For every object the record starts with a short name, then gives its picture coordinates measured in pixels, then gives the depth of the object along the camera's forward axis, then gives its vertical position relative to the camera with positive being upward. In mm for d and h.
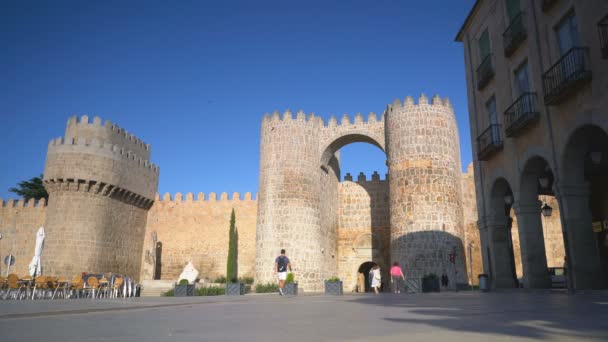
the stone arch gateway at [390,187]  20656 +4282
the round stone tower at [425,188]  20422 +4109
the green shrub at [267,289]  20200 -328
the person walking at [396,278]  17656 +141
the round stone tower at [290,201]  22031 +3756
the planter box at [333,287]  16031 -189
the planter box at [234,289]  15758 -262
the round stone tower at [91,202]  23828 +4148
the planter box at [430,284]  16297 -77
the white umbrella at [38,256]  16777 +837
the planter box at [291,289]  14850 -240
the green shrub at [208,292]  17484 -403
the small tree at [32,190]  39031 +7367
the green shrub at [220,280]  26902 +52
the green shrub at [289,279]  15303 +70
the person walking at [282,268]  13969 +367
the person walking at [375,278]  17250 +127
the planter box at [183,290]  15281 -293
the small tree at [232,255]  26317 +1460
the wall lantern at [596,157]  9125 +2385
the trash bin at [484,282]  12312 -2
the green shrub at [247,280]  27016 +59
